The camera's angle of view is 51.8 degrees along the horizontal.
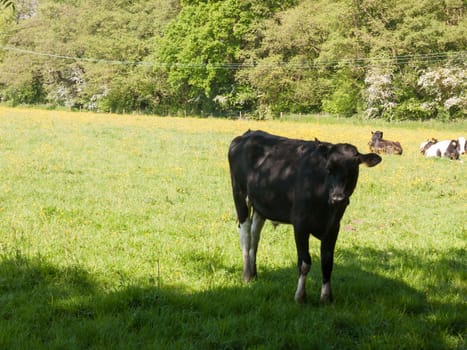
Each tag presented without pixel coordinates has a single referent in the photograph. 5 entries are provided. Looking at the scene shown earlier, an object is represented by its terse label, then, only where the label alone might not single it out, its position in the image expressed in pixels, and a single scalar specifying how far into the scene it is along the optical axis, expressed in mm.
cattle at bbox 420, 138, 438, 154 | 24025
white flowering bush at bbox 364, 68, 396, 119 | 53000
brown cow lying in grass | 23562
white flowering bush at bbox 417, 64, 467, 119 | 48469
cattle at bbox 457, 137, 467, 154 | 24948
